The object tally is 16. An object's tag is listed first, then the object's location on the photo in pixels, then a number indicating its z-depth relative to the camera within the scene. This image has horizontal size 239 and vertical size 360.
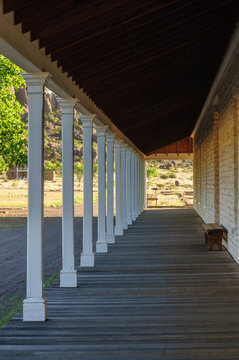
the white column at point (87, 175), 9.94
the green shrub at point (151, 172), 70.38
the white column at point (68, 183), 8.18
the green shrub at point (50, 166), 81.19
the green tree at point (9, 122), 22.47
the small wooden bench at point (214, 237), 12.23
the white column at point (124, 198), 18.43
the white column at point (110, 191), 13.95
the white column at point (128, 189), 20.12
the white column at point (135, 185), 24.57
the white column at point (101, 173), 12.02
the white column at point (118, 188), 15.77
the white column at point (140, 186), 29.34
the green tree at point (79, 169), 80.96
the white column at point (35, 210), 6.31
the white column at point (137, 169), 26.13
